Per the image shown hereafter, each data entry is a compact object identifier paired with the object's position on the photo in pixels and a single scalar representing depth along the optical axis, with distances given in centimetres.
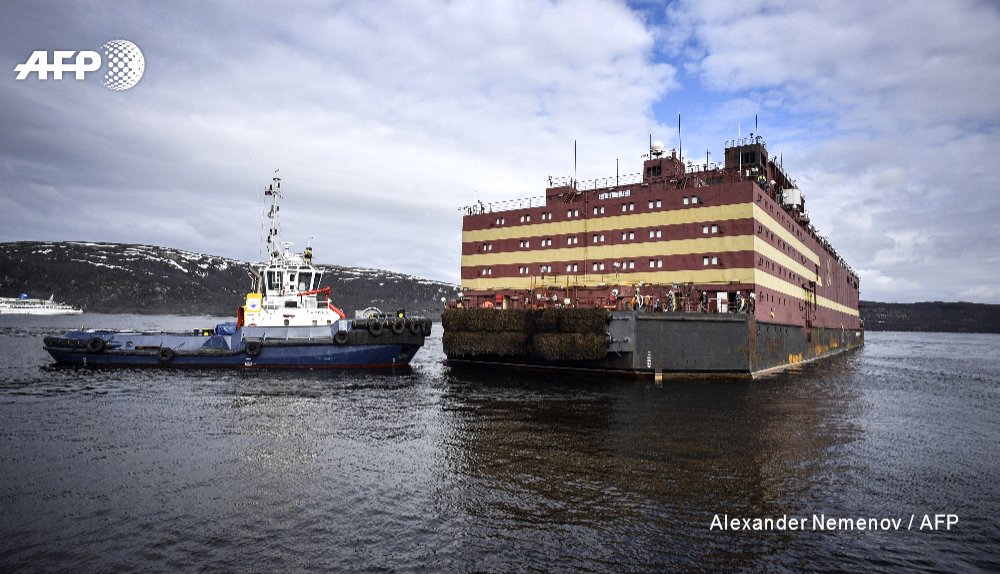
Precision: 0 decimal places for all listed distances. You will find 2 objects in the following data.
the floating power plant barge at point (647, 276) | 2661
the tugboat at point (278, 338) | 3172
